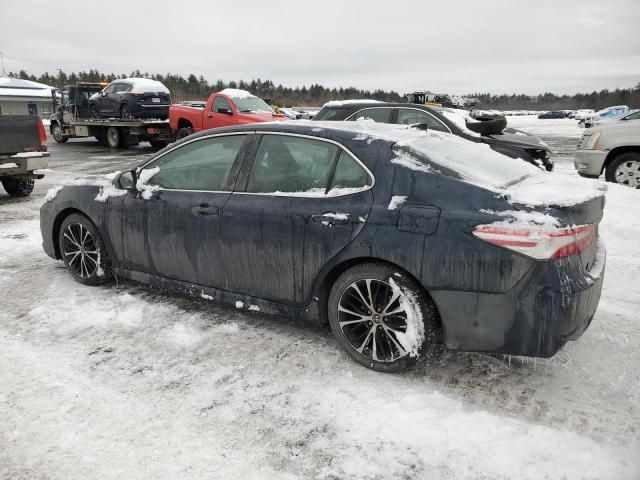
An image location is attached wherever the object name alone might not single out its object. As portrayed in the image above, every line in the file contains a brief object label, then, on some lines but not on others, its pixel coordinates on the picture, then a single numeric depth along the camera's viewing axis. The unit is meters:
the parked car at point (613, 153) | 9.06
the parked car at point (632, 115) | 10.87
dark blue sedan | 2.70
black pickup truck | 8.52
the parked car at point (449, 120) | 8.59
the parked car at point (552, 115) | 70.40
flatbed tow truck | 17.72
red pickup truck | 13.97
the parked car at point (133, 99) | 17.75
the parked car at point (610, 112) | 38.23
